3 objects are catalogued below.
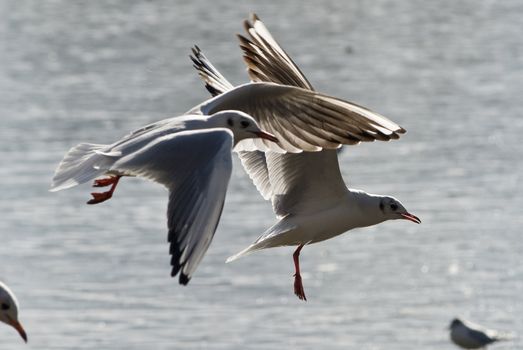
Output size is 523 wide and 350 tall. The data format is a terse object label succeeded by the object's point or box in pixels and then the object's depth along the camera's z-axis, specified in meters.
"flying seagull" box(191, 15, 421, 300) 14.37
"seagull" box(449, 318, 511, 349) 25.33
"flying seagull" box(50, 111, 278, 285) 10.91
